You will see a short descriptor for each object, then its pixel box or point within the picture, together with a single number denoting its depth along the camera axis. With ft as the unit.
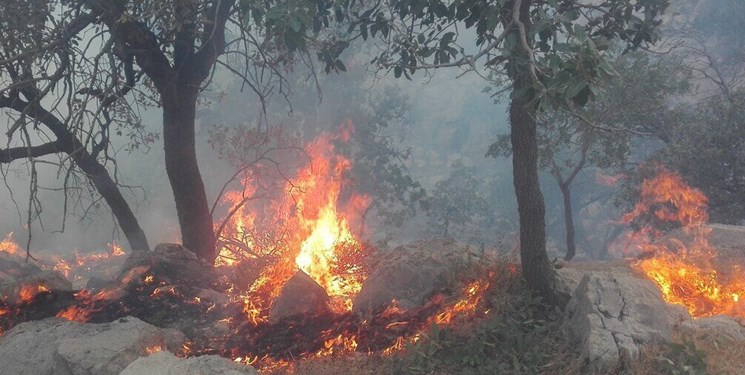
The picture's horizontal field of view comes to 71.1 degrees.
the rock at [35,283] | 28.02
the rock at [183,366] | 16.63
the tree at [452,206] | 116.57
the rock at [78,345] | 20.66
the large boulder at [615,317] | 19.27
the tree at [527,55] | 18.35
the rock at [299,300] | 26.53
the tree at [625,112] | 55.57
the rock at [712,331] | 21.02
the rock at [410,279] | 26.45
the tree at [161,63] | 26.71
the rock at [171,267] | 31.32
